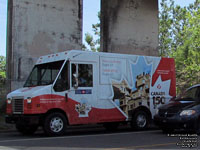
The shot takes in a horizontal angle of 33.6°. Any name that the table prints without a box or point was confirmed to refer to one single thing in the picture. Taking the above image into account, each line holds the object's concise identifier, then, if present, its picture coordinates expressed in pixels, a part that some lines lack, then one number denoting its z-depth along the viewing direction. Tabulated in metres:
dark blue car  10.69
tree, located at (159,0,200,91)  29.11
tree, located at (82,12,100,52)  54.22
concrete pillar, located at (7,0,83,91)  17.19
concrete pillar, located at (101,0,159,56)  21.89
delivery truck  11.16
